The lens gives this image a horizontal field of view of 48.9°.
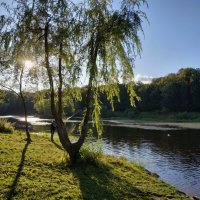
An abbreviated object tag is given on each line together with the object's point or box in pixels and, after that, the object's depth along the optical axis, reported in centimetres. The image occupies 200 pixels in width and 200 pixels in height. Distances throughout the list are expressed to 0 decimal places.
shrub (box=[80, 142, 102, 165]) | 1314
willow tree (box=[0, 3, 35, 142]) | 1266
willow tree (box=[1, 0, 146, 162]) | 1244
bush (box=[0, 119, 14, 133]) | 2311
